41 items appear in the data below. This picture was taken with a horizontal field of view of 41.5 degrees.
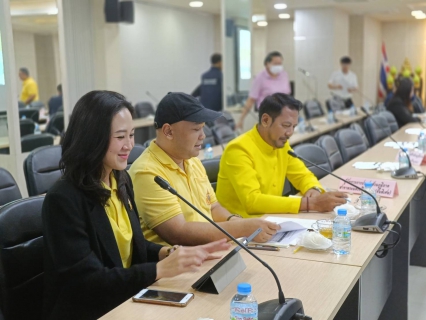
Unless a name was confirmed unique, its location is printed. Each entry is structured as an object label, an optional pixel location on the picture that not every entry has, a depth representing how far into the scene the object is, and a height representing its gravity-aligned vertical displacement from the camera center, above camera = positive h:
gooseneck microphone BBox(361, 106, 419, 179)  3.30 -0.63
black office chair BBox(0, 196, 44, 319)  1.71 -0.56
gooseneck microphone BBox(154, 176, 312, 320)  1.36 -0.59
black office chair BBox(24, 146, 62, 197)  2.97 -0.49
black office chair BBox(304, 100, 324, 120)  8.32 -0.62
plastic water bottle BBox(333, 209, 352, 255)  1.95 -0.59
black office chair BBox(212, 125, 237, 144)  5.16 -0.58
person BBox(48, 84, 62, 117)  7.56 -0.36
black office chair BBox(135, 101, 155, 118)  8.45 -0.54
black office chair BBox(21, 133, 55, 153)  4.54 -0.52
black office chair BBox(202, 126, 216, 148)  5.04 -0.59
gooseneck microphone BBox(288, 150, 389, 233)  2.20 -0.61
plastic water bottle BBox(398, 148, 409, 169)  3.51 -0.59
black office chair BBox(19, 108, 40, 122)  6.25 -0.40
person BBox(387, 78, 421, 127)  6.78 -0.48
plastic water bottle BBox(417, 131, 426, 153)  4.51 -0.63
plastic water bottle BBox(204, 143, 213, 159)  4.25 -0.61
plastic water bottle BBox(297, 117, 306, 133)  6.12 -0.63
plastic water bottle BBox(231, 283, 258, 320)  1.34 -0.56
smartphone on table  1.51 -0.61
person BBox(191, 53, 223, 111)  7.77 -0.20
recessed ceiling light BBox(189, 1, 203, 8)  10.10 +1.24
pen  2.00 -0.63
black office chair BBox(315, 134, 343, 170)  3.85 -0.57
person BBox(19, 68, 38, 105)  7.77 -0.14
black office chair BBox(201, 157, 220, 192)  2.98 -0.51
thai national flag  13.69 -0.15
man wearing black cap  2.04 -0.41
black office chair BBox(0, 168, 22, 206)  2.70 -0.53
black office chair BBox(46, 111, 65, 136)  5.96 -0.51
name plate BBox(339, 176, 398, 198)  2.84 -0.61
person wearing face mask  6.99 -0.15
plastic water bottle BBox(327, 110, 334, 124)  7.12 -0.63
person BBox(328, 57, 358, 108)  9.99 -0.25
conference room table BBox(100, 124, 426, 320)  1.49 -0.63
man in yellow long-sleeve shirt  2.53 -0.48
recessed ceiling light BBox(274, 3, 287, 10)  10.03 +1.15
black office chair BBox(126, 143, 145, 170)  3.33 -0.47
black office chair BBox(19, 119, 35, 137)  4.98 -0.44
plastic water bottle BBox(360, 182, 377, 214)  2.45 -0.60
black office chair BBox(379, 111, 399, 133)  6.55 -0.64
